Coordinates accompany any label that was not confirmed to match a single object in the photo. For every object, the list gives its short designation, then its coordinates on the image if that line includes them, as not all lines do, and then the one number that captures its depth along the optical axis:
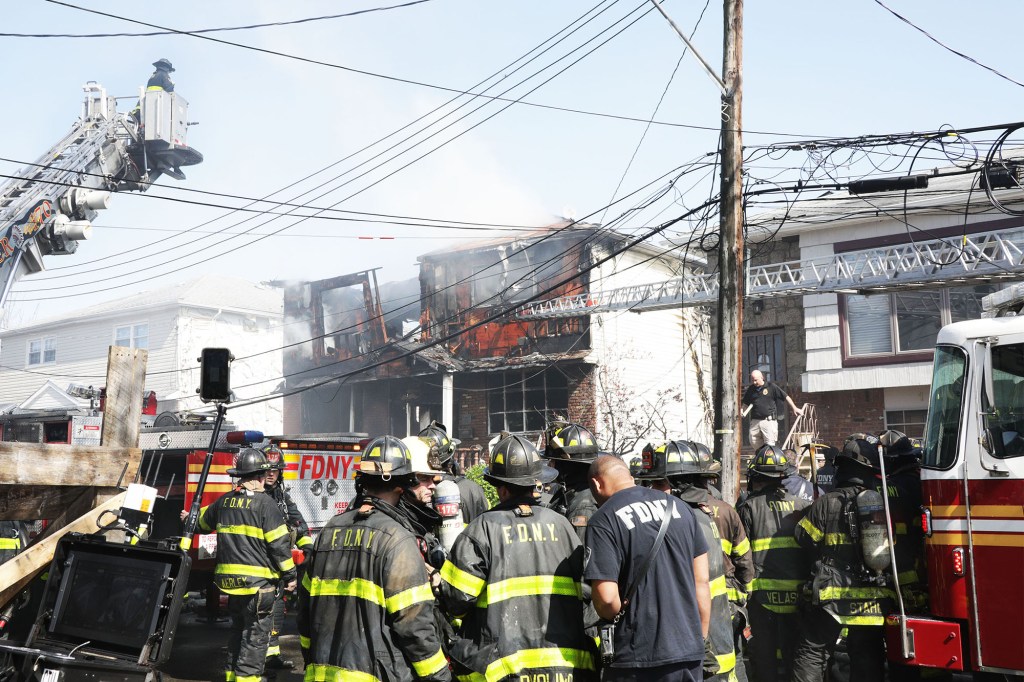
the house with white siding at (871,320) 19.61
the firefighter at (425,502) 4.62
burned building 23.59
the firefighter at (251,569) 7.30
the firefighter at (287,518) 8.57
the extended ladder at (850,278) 15.22
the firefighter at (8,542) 6.31
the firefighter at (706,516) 5.02
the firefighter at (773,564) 6.92
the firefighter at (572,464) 6.00
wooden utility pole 9.95
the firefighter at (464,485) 6.76
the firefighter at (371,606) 3.93
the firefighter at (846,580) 6.11
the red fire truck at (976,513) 5.25
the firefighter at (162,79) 25.30
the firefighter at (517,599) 4.05
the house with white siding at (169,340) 32.84
